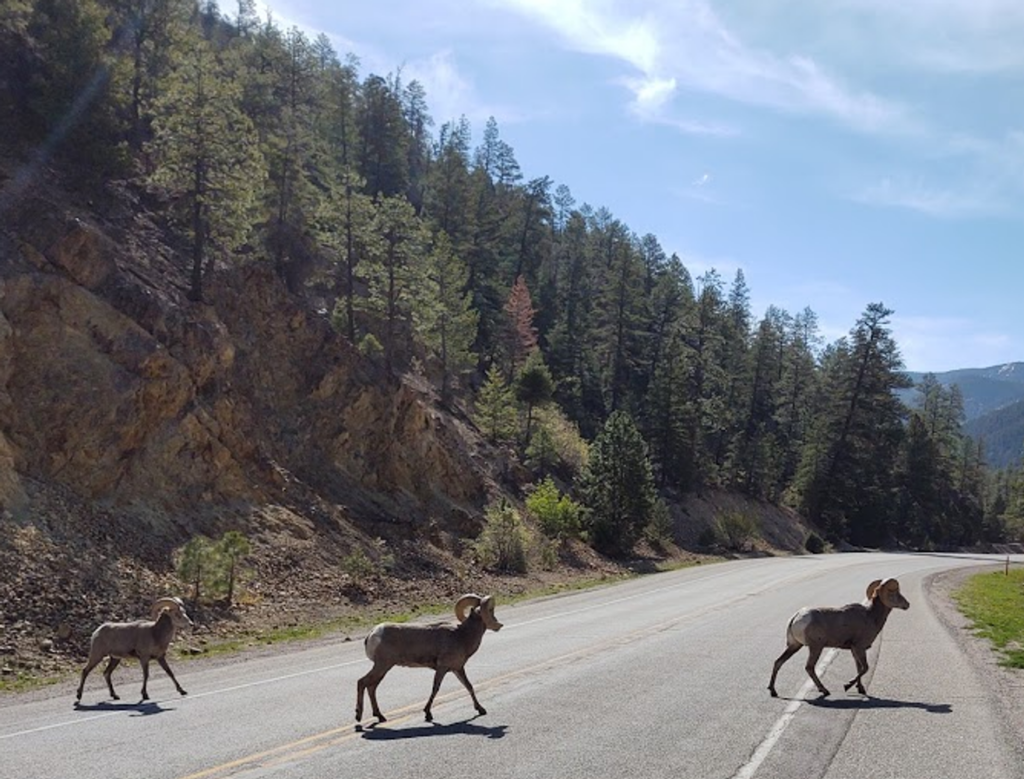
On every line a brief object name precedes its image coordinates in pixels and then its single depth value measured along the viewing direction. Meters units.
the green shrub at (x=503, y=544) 31.55
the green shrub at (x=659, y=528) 45.95
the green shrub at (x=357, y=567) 24.02
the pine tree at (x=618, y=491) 41.25
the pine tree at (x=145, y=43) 36.62
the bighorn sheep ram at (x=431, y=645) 9.23
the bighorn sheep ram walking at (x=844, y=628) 10.59
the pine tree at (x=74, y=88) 28.08
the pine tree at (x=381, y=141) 68.19
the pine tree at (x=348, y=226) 37.66
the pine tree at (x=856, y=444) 69.19
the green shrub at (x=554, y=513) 38.44
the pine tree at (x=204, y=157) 27.03
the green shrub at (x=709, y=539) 52.72
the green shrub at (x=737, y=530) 54.47
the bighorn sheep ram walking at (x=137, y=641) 11.48
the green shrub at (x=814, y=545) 59.75
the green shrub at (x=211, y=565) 18.72
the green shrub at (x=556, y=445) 45.84
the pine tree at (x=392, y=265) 37.41
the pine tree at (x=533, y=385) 47.53
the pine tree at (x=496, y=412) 45.62
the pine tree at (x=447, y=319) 45.25
